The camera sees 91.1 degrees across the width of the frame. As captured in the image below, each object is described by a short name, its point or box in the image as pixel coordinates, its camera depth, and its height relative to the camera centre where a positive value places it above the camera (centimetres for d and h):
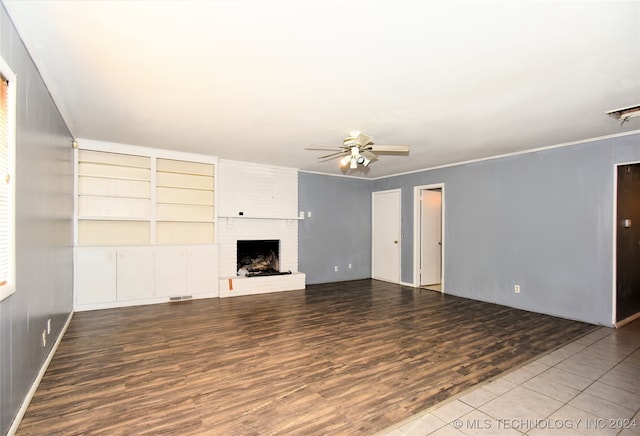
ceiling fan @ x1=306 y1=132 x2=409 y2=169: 373 +89
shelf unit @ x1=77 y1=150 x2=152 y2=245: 481 +32
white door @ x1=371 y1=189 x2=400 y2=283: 712 -41
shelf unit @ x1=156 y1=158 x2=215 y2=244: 541 +30
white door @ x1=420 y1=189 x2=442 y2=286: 670 -40
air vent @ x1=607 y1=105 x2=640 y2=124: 317 +110
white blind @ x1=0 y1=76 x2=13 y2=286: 178 +16
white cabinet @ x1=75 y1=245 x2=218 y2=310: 465 -89
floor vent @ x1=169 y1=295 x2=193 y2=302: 527 -134
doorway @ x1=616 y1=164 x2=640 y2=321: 418 -33
